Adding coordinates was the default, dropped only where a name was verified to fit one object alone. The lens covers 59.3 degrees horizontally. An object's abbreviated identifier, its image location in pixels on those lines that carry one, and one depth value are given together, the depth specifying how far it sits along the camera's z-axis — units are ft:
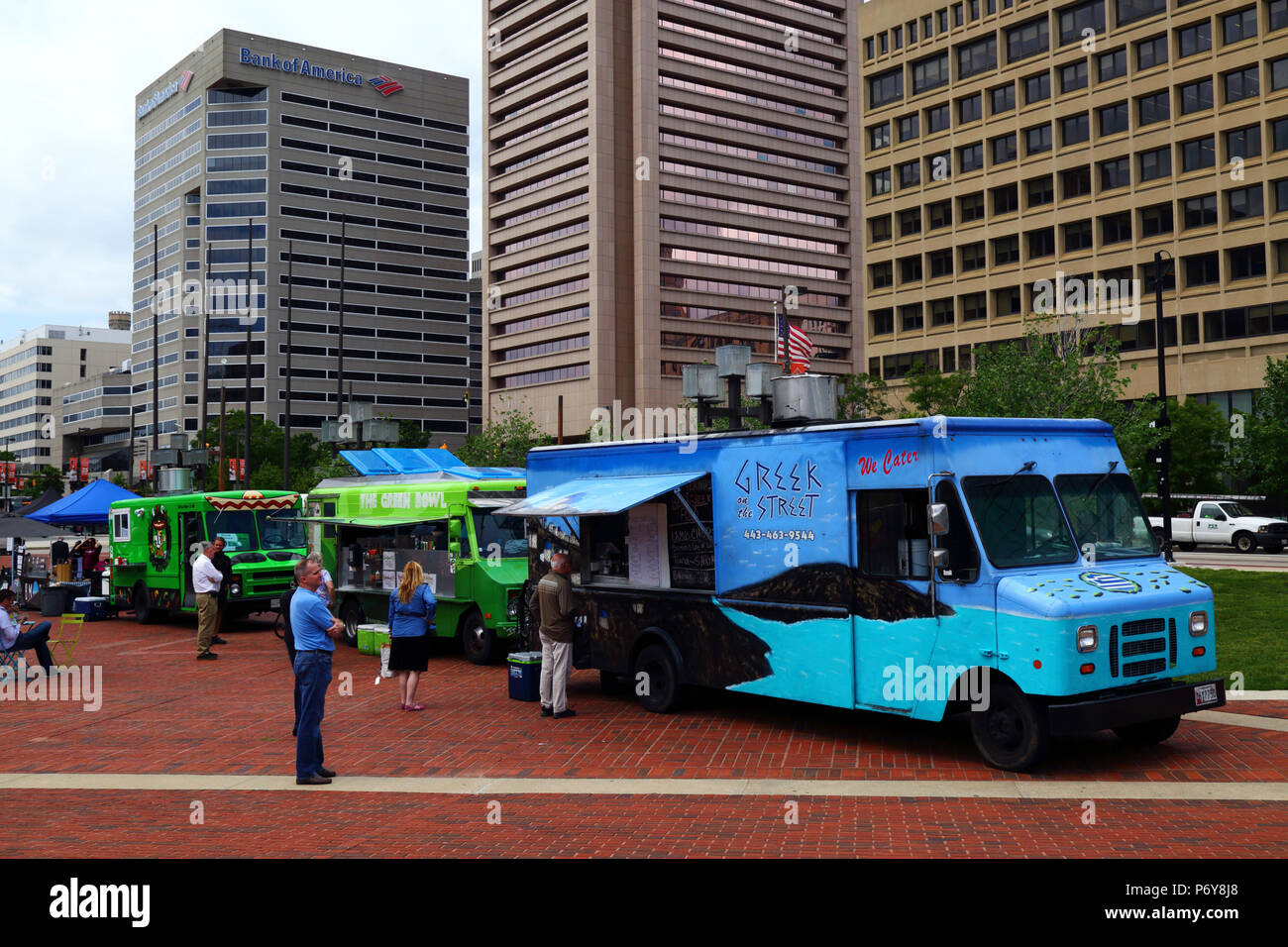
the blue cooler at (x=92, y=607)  82.28
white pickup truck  127.65
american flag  78.79
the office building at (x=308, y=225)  400.47
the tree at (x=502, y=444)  182.39
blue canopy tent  90.89
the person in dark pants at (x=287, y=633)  38.11
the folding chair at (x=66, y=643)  54.12
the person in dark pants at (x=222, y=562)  60.64
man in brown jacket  39.14
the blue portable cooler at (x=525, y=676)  42.29
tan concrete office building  185.68
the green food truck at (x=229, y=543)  73.05
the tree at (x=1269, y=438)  131.44
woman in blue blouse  39.40
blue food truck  28.78
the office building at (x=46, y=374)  575.79
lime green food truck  52.80
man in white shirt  56.85
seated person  47.37
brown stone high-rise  289.53
